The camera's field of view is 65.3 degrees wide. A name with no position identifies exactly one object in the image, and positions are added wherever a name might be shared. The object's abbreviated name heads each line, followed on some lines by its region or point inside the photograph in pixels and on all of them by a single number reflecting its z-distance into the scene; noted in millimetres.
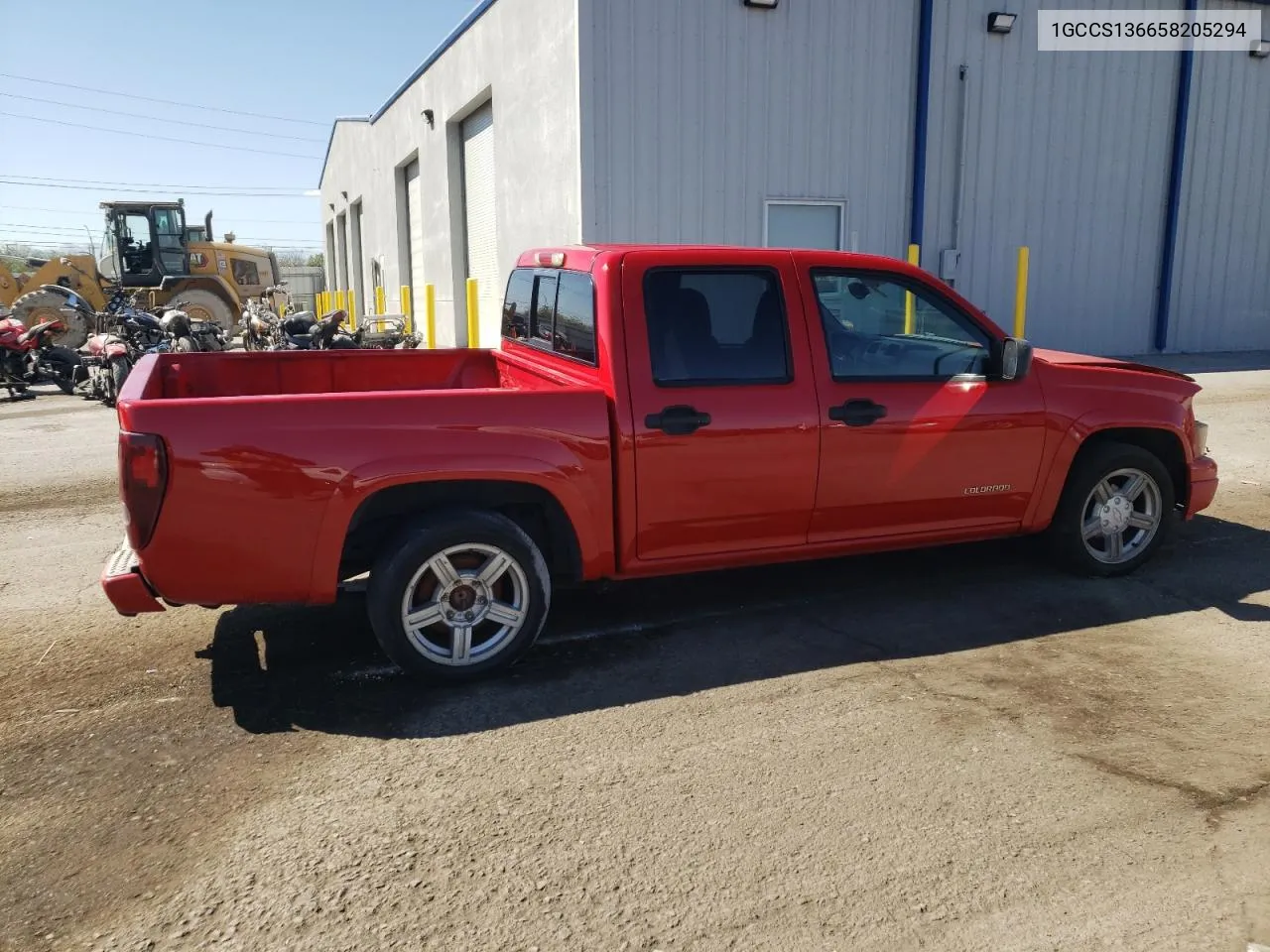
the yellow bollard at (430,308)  17859
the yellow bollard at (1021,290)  15719
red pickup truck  3795
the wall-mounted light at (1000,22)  15285
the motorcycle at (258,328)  19609
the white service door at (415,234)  23688
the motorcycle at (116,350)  12961
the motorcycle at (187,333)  15336
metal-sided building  13531
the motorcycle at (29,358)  14336
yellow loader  23219
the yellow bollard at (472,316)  15742
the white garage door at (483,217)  17938
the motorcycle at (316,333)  15945
